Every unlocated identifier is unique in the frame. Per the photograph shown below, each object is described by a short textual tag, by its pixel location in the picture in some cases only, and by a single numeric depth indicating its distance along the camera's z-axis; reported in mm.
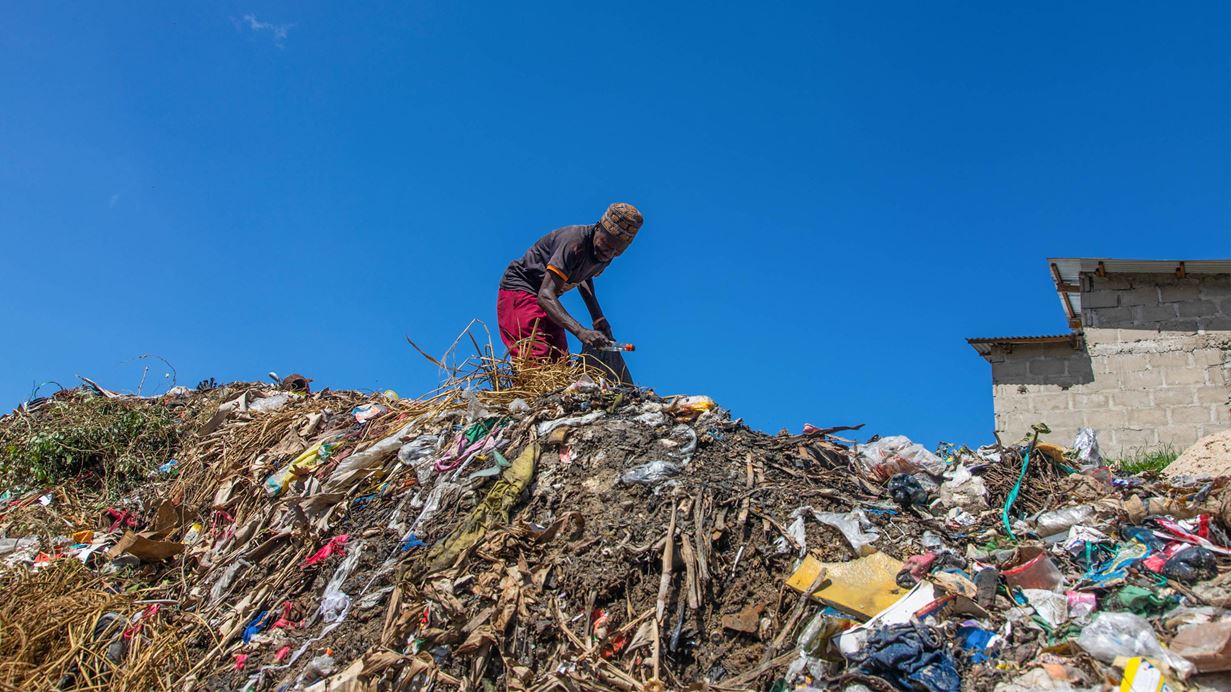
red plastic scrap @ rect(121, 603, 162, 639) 4113
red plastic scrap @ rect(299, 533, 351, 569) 4242
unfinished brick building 9414
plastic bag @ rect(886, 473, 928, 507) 4211
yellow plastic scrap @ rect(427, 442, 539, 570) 3770
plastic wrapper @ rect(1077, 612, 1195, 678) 2605
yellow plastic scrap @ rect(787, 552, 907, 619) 3164
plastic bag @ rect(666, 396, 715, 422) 4754
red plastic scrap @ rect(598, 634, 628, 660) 3191
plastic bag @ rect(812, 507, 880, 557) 3545
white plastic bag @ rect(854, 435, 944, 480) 4508
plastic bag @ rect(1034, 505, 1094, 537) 3721
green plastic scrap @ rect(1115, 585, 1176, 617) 2959
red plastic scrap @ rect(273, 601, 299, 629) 3896
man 5430
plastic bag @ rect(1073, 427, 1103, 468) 4891
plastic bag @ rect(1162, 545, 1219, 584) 3094
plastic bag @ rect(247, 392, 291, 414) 6438
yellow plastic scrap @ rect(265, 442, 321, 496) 5066
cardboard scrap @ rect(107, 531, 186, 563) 4676
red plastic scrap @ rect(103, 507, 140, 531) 5484
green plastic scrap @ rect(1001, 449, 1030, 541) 3871
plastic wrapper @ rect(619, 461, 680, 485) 3967
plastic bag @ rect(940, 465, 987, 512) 4180
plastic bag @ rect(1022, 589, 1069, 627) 3008
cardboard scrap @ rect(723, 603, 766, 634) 3219
